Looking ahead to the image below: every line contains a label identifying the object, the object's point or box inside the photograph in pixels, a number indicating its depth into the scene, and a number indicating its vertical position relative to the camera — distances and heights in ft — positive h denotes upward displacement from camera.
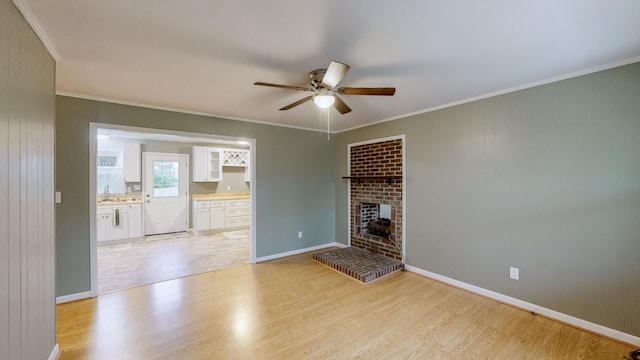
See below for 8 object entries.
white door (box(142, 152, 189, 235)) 19.79 -0.91
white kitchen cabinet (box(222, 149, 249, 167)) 22.35 +2.18
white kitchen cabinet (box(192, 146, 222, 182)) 21.27 +1.50
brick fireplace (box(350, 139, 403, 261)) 12.99 -0.93
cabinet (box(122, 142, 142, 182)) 18.88 +1.56
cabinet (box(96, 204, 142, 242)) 16.84 -2.79
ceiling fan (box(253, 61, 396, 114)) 6.54 +2.58
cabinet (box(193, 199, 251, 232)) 20.18 -2.80
